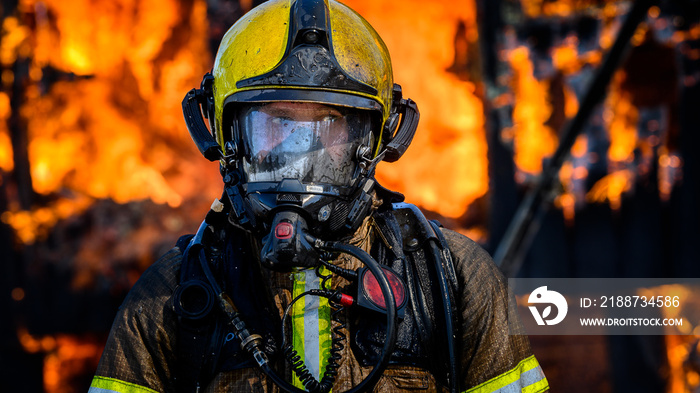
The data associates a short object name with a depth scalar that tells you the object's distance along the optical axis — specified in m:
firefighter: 2.08
